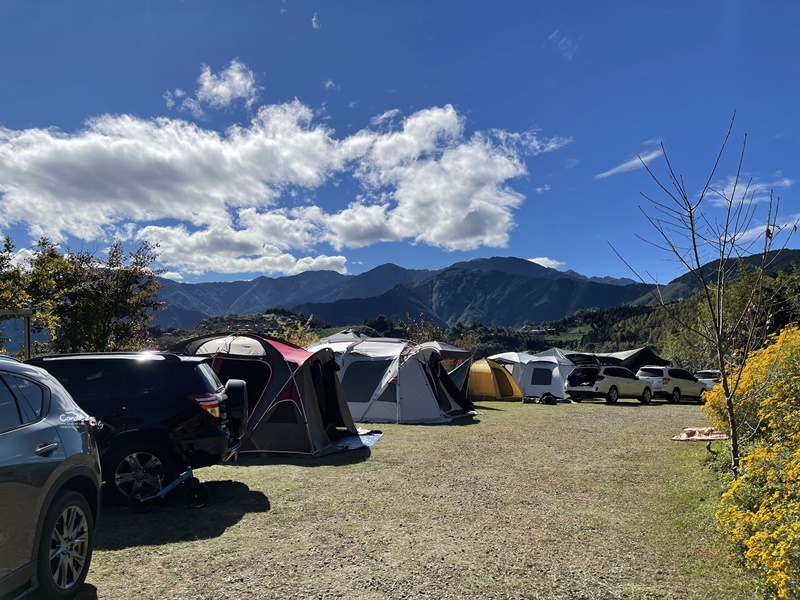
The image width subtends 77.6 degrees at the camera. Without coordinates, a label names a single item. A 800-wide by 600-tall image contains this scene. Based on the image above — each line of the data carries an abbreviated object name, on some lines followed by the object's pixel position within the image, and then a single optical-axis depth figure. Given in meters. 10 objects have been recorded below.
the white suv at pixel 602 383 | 23.98
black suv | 6.35
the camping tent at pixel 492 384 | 24.66
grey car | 3.28
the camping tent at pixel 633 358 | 42.15
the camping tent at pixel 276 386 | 9.85
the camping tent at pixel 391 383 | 15.09
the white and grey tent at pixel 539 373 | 24.62
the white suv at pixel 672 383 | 25.80
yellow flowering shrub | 3.55
